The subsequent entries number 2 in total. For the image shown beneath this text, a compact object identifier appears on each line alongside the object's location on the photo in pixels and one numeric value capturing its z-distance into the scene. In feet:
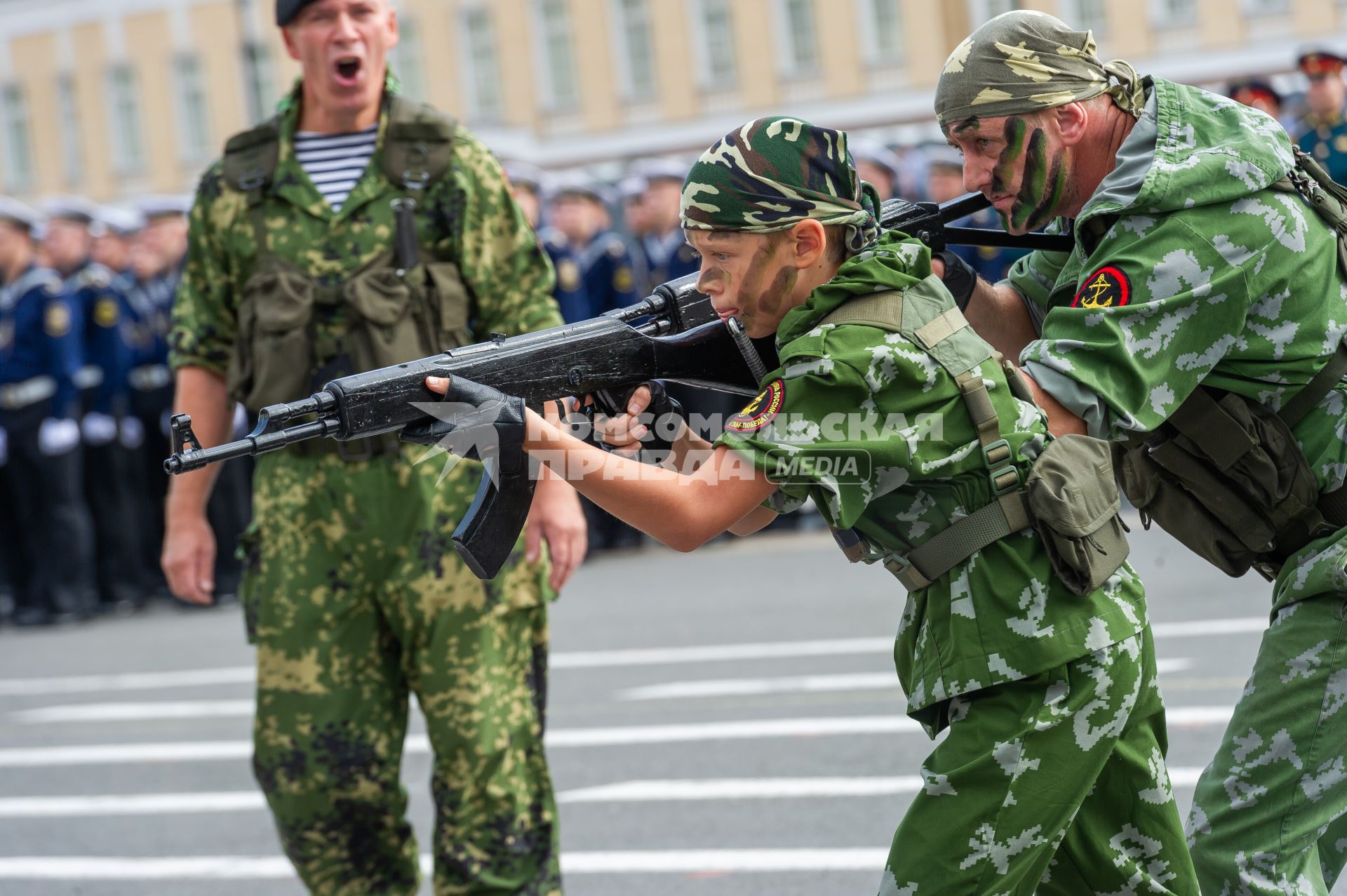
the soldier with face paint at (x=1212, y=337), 20.06
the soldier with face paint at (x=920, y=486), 18.69
